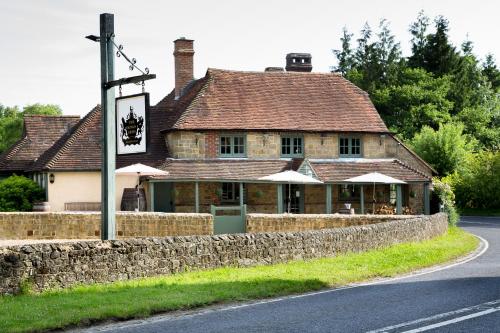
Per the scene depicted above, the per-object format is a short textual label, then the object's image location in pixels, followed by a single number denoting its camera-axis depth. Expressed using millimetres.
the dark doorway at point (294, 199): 42156
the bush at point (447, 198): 36938
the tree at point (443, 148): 58656
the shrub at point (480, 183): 52844
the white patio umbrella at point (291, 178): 37438
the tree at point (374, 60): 82875
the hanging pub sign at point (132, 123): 15883
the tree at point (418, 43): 83688
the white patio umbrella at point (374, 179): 38125
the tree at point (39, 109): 111625
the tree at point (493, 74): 100812
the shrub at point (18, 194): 39125
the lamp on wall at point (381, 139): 44281
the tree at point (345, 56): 90500
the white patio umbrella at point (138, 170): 35697
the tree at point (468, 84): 81312
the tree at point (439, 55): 82812
